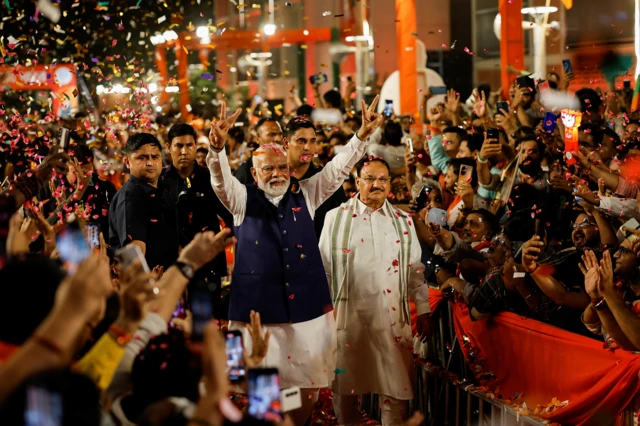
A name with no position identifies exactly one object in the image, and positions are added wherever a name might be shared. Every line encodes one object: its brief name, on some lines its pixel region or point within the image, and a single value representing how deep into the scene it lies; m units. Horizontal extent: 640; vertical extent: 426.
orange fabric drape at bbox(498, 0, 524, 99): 14.00
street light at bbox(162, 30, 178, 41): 18.73
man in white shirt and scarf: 6.95
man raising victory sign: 6.40
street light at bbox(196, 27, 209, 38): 13.01
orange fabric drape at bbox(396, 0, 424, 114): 15.30
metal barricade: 6.43
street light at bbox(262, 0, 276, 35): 21.96
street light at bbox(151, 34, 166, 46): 18.49
